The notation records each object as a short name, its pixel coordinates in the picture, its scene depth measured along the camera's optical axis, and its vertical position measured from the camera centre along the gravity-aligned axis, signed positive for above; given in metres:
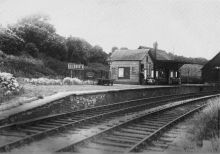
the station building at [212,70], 43.06 +1.58
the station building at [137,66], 35.34 +1.86
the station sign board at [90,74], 28.28 +0.73
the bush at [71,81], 24.16 +0.11
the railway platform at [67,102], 10.13 -0.85
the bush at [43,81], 21.29 +0.10
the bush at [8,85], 13.53 -0.10
